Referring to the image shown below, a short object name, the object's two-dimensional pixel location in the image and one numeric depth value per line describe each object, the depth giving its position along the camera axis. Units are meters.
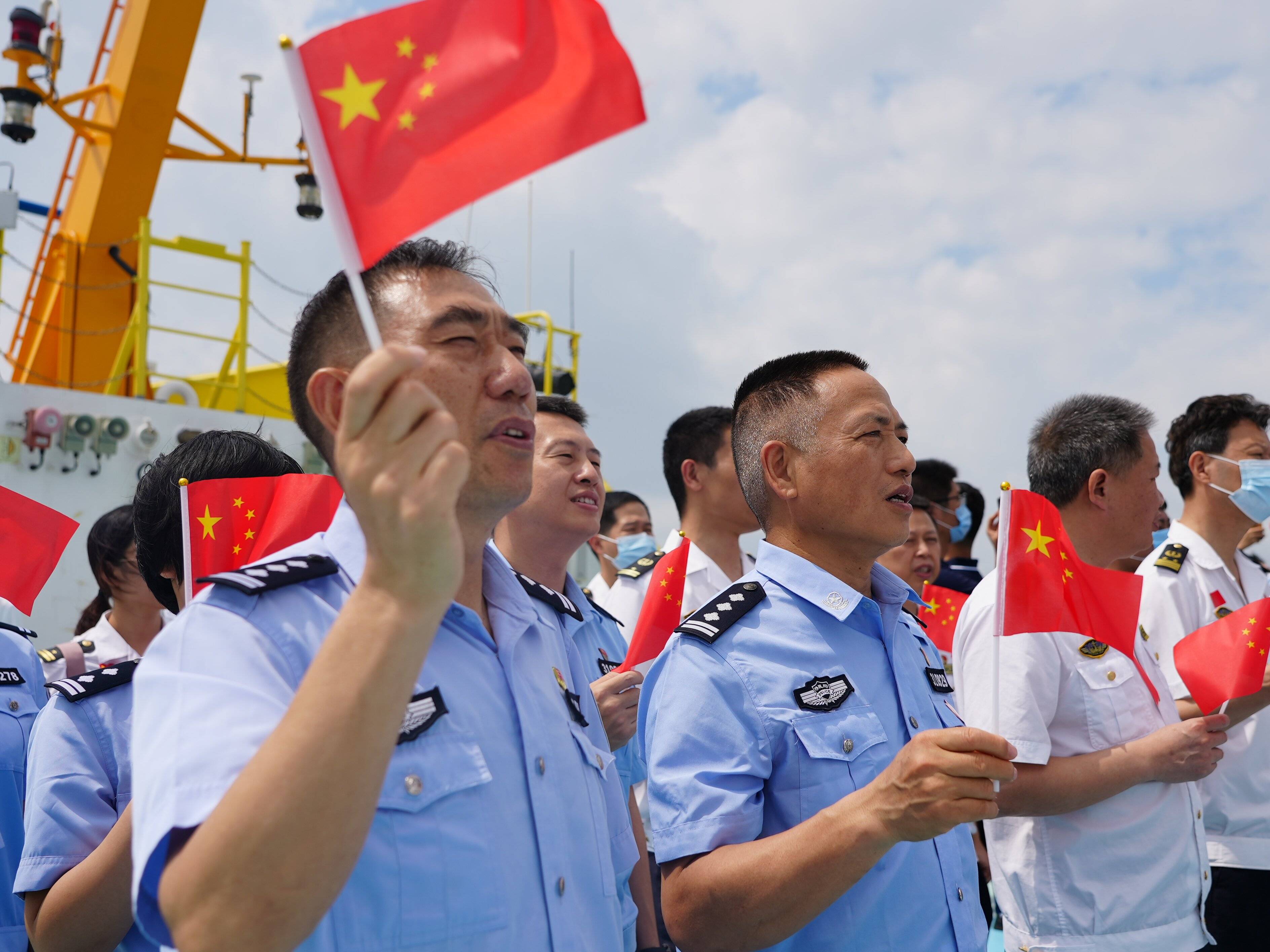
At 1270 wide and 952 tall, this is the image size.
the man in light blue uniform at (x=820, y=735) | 1.91
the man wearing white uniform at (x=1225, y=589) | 3.58
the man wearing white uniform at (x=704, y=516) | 4.93
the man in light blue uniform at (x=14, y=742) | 2.76
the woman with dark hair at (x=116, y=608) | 3.75
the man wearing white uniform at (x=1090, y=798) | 2.79
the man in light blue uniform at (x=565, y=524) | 3.37
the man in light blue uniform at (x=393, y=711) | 1.12
